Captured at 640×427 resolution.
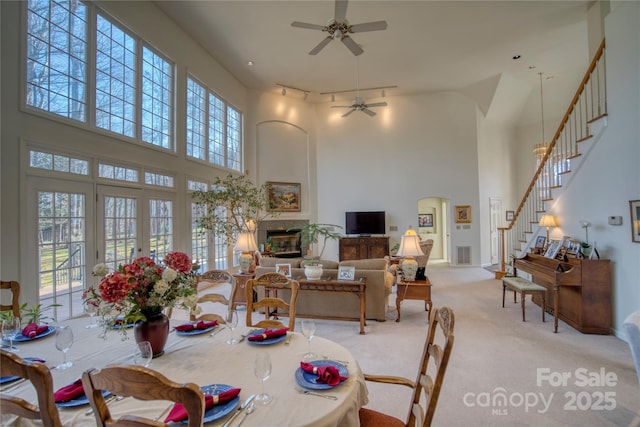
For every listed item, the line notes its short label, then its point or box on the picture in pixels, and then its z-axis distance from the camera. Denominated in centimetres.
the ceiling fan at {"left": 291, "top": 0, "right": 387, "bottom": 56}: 398
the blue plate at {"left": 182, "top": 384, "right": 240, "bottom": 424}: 106
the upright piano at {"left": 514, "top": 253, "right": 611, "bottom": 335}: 358
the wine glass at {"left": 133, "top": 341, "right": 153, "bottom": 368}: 135
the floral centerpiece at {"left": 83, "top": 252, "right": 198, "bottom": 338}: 142
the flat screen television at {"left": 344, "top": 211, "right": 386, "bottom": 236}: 925
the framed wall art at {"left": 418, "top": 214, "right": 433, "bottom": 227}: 1020
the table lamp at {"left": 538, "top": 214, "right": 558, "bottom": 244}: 481
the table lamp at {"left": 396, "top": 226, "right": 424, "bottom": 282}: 423
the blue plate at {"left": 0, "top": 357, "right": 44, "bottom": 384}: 133
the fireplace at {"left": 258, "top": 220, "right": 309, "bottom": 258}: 891
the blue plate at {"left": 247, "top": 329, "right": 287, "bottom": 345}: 171
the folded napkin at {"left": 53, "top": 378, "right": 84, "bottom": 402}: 115
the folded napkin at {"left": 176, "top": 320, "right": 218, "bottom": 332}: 191
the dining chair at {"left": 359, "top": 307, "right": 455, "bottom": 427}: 117
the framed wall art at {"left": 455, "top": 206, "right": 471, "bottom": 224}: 891
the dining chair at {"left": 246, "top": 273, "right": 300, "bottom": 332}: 217
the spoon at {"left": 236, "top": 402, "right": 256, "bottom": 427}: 107
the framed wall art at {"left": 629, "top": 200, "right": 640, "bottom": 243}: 323
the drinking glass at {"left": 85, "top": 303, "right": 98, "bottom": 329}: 202
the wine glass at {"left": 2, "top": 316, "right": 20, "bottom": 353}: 166
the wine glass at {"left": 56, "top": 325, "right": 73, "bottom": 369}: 147
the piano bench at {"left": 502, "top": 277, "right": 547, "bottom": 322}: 402
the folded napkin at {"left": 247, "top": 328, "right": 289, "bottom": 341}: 174
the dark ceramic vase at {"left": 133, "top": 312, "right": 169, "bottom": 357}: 153
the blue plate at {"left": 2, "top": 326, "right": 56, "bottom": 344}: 180
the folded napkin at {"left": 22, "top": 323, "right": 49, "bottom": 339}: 185
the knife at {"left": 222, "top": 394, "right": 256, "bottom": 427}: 106
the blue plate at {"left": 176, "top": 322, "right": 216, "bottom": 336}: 186
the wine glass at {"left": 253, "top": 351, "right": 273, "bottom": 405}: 116
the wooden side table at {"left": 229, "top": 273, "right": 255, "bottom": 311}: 475
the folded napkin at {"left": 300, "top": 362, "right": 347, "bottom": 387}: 125
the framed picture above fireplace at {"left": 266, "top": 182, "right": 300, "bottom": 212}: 910
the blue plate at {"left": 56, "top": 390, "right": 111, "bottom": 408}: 113
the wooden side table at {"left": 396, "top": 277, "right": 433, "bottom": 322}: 417
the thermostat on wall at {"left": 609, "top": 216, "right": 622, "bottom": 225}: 348
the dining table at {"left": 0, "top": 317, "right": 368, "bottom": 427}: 110
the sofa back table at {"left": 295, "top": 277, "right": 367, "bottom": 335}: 379
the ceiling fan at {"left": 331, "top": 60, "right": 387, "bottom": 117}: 688
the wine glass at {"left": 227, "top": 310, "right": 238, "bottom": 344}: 175
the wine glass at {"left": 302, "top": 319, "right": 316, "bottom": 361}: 156
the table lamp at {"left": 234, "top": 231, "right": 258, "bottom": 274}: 485
